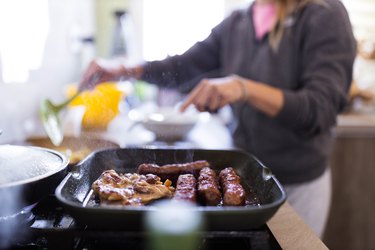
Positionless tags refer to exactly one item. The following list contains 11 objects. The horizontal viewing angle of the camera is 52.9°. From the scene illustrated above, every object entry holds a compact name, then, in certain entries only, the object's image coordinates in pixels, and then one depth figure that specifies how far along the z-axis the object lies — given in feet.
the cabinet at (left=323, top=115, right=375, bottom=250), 7.99
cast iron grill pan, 2.15
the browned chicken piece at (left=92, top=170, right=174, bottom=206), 2.52
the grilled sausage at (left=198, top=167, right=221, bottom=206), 2.62
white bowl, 6.07
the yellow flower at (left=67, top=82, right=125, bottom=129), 5.73
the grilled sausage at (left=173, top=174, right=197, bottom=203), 2.51
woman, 4.48
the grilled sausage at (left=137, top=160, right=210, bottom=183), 3.15
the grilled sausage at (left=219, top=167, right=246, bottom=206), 2.54
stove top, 2.25
